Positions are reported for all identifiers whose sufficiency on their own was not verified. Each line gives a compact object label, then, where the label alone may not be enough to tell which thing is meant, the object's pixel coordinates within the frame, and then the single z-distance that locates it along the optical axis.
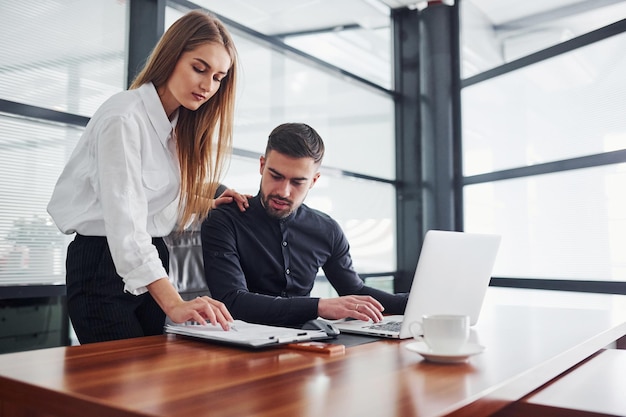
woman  1.21
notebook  1.08
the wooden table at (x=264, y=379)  0.69
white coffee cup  1.00
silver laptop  1.25
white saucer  0.98
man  1.69
